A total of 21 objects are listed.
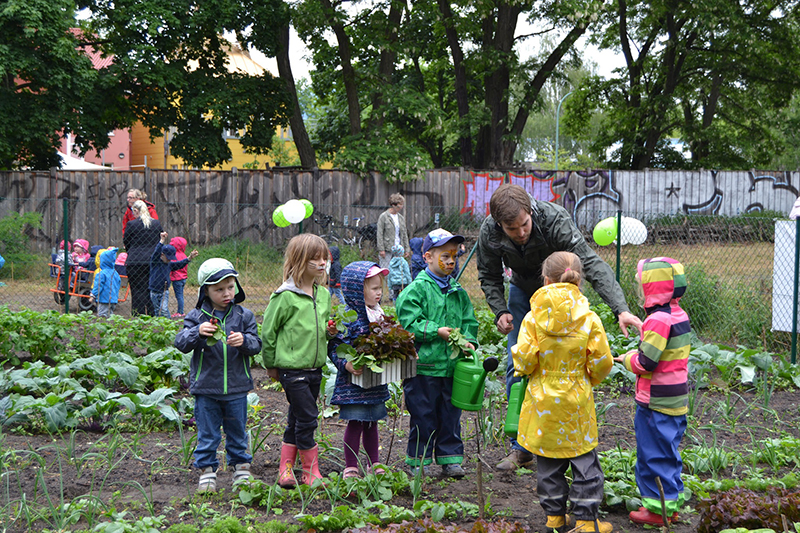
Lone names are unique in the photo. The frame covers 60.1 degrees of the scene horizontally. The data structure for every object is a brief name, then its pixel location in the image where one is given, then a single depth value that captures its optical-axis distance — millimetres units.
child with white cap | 3928
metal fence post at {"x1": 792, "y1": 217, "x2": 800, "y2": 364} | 7441
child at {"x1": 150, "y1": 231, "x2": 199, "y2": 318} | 9422
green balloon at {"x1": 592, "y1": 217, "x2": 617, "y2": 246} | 9441
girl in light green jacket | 3912
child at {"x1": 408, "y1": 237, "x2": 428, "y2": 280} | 9641
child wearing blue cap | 4086
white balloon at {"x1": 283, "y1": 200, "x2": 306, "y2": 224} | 11562
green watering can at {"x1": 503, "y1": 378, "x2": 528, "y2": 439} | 3527
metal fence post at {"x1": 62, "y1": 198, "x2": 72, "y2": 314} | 9883
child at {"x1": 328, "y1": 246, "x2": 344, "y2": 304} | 10609
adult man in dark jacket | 3865
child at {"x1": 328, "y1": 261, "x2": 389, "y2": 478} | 4000
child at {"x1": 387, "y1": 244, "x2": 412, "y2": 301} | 9914
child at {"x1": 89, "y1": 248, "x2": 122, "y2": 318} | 9766
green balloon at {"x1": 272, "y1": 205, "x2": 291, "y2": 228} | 12485
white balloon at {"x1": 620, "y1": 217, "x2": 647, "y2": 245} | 9453
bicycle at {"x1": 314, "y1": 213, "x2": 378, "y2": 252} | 13883
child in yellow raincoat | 3305
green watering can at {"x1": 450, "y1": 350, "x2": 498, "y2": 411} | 3803
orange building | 40719
